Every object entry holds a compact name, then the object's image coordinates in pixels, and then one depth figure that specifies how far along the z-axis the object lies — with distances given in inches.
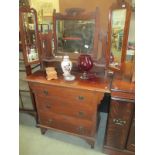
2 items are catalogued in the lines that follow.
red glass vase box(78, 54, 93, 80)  62.0
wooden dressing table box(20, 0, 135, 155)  56.4
